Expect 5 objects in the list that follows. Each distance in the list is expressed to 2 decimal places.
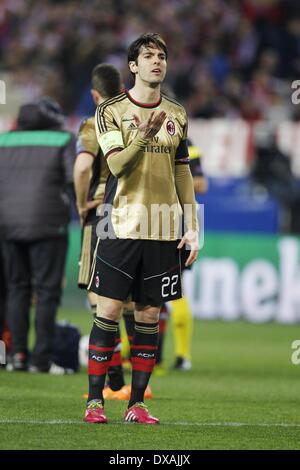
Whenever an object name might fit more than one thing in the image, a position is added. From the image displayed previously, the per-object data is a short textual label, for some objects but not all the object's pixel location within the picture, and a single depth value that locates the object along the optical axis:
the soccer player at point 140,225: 12.93
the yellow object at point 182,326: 21.73
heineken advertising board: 32.22
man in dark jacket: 19.98
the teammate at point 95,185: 16.11
